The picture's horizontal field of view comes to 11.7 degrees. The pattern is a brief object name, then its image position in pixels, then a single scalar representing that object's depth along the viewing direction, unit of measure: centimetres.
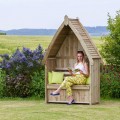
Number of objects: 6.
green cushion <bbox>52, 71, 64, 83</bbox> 1647
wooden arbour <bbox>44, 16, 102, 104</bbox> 1585
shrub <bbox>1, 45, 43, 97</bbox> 1772
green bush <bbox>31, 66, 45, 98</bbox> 1759
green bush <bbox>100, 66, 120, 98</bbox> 1723
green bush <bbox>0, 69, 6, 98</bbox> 1795
